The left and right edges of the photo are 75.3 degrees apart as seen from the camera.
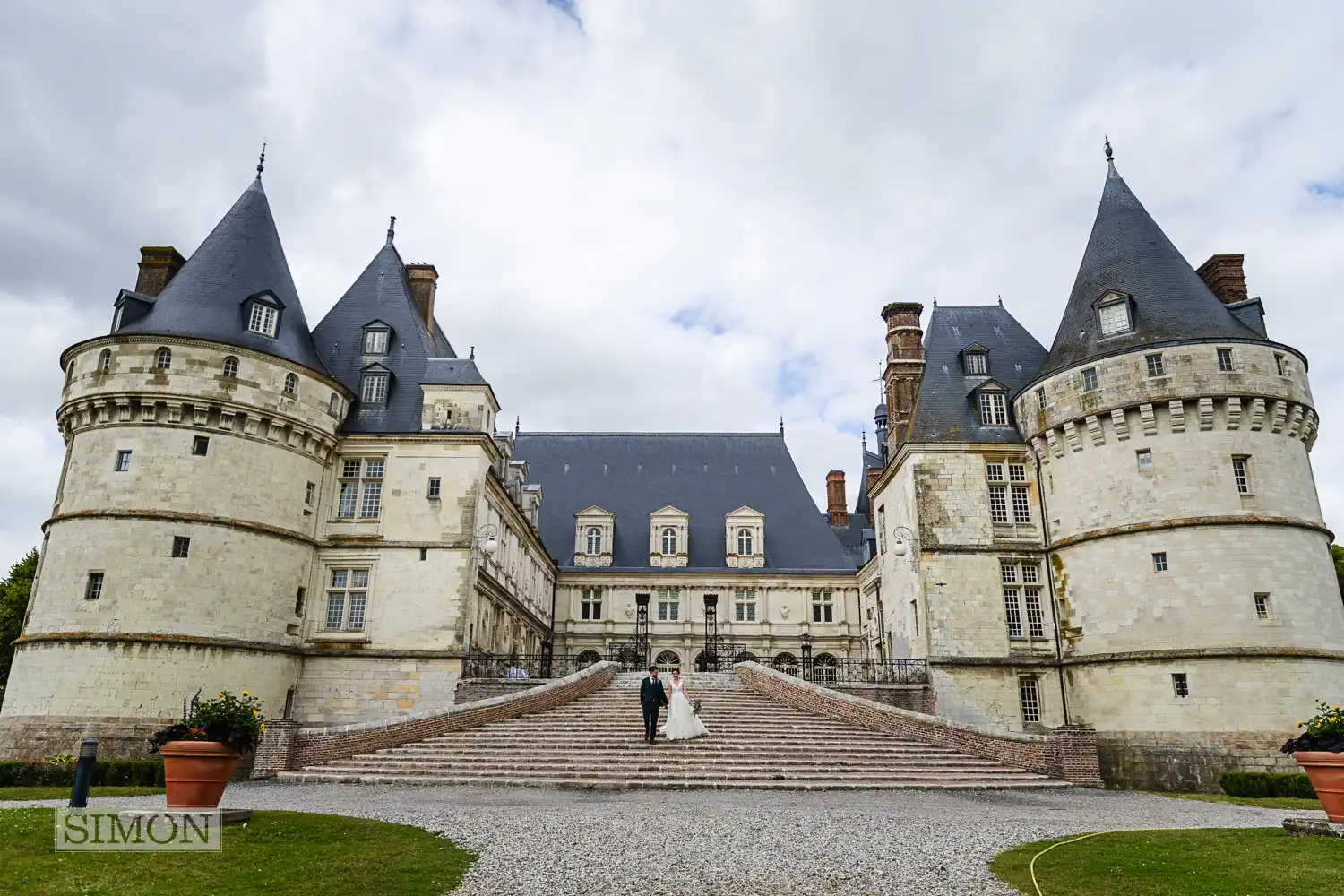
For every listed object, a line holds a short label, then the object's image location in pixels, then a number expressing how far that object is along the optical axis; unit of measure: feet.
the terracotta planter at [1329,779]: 36.99
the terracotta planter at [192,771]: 35.42
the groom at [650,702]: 64.59
